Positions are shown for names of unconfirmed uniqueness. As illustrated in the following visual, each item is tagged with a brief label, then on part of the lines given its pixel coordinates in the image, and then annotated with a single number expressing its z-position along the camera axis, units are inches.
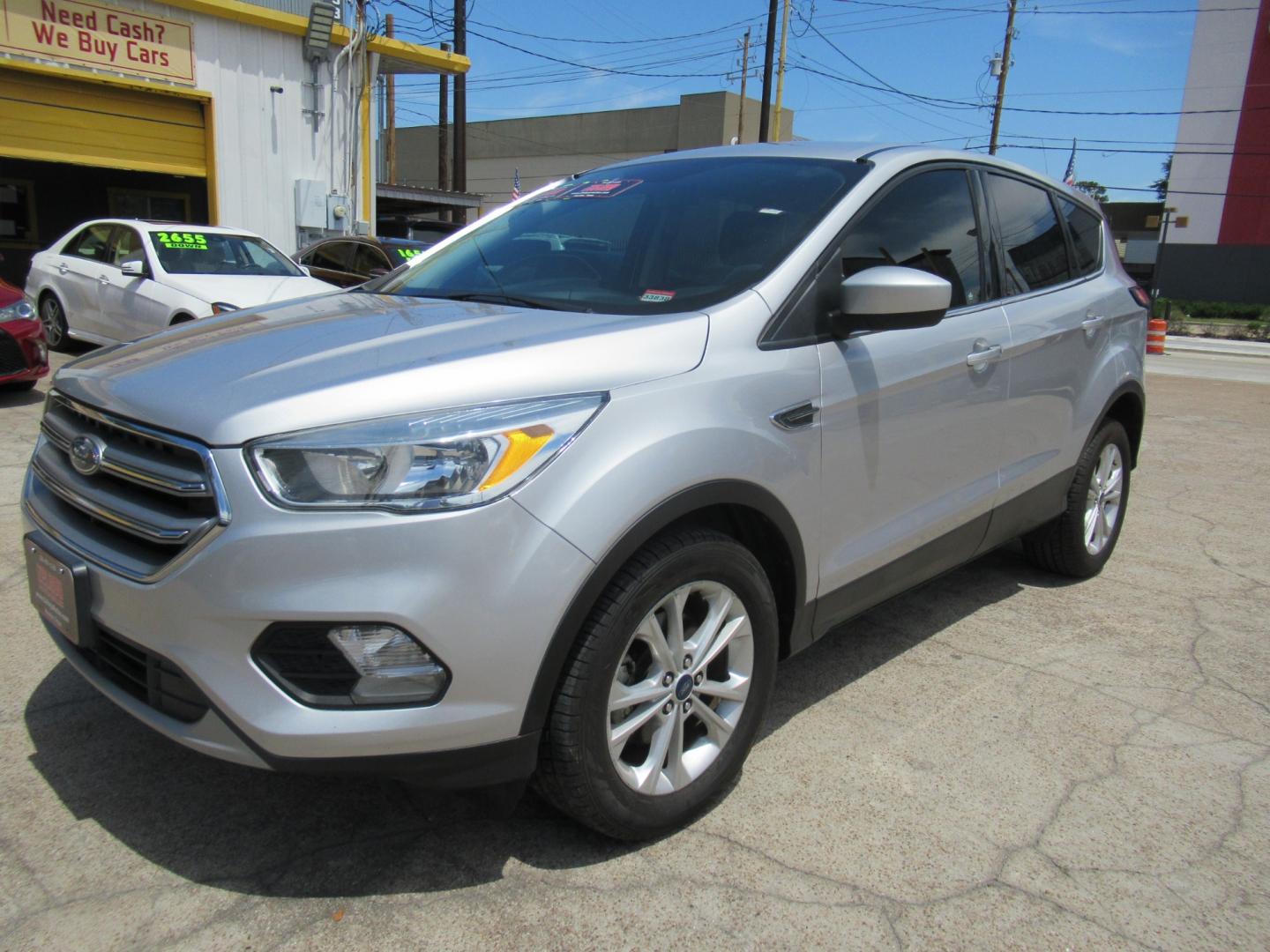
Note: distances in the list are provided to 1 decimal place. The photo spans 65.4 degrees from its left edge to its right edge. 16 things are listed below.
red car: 293.0
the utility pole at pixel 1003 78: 1418.6
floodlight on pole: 600.4
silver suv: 76.8
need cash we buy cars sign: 515.2
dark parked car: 523.7
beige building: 2047.2
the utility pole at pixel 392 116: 1272.1
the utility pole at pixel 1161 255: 1622.8
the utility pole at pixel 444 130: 1158.3
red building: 1680.6
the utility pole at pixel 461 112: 834.8
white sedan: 358.0
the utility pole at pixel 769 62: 1153.4
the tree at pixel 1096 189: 2883.6
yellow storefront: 535.5
